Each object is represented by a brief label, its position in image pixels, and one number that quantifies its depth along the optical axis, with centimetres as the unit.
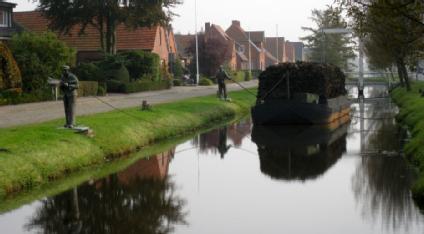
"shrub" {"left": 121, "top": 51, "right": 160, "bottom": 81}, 5025
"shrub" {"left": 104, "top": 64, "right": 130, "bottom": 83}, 4750
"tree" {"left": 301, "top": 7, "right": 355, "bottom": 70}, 8906
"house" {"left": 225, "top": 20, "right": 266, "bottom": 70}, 11644
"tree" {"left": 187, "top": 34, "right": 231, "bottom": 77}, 7475
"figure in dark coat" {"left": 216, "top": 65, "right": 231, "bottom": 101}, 3740
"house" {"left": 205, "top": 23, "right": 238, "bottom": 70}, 9619
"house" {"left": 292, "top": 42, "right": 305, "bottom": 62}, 17100
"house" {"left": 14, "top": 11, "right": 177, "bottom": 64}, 5934
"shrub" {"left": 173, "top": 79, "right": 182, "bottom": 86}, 6502
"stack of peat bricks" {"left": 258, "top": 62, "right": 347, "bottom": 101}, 2995
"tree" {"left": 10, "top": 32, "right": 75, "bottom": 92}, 3491
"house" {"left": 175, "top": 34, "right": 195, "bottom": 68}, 10229
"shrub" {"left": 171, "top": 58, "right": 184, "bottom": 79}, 6856
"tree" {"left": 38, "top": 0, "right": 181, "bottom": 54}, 4909
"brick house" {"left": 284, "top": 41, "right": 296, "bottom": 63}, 16058
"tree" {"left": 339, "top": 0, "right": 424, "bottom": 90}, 1228
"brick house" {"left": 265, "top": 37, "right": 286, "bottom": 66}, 13950
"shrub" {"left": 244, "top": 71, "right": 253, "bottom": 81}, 8652
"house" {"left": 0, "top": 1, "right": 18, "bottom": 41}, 4816
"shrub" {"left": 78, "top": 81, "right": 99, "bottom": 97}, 3972
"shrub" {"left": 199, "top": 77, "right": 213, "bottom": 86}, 6819
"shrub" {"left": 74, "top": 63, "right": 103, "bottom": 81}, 4428
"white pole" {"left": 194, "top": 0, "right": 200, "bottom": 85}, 6725
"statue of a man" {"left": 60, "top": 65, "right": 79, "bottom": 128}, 1862
